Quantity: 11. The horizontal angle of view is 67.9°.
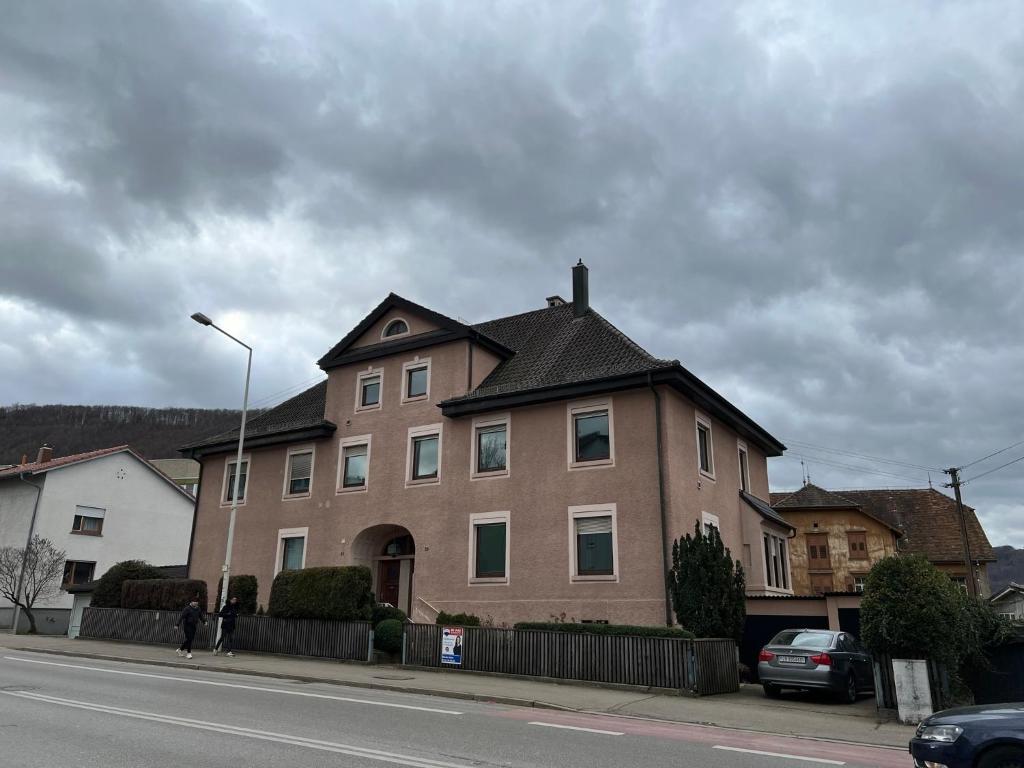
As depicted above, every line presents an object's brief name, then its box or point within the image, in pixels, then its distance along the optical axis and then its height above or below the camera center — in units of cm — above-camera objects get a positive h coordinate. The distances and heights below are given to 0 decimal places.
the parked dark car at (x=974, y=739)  684 -98
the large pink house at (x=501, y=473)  2103 +460
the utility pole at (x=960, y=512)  3170 +479
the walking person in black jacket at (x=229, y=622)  2111 -7
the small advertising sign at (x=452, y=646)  1812 -54
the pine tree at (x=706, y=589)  1800 +82
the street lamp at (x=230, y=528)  2138 +251
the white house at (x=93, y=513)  3778 +538
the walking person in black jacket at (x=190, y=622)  2055 -7
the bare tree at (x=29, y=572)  3388 +194
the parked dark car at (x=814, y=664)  1466 -72
